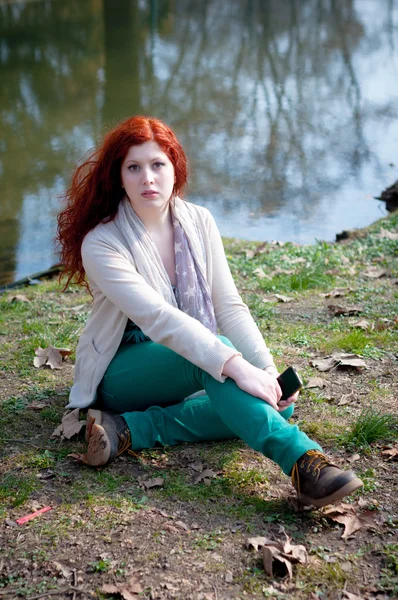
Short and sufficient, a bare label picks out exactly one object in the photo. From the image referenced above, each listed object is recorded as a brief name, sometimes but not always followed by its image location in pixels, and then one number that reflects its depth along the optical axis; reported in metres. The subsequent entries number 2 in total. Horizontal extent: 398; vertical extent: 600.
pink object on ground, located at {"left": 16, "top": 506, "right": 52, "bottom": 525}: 2.87
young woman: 3.14
